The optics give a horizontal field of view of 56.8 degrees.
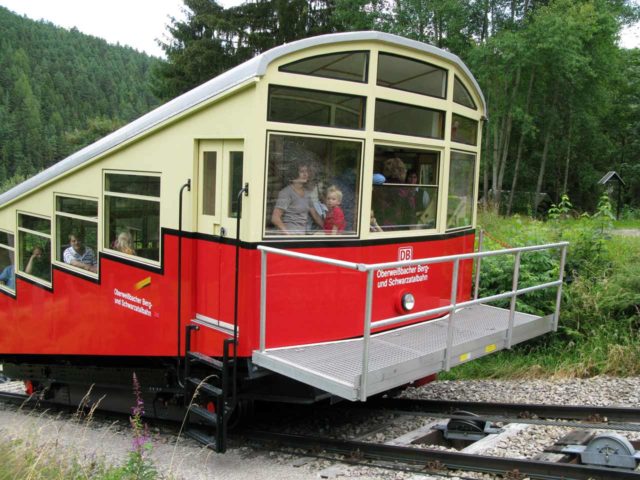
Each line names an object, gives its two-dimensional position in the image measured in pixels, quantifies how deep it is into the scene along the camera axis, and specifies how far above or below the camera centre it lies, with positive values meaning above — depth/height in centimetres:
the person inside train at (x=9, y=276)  855 -185
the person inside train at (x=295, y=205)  505 -36
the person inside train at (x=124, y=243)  614 -93
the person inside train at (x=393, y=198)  570 -30
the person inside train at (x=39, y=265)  766 -151
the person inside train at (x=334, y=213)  534 -44
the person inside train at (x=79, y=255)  673 -119
